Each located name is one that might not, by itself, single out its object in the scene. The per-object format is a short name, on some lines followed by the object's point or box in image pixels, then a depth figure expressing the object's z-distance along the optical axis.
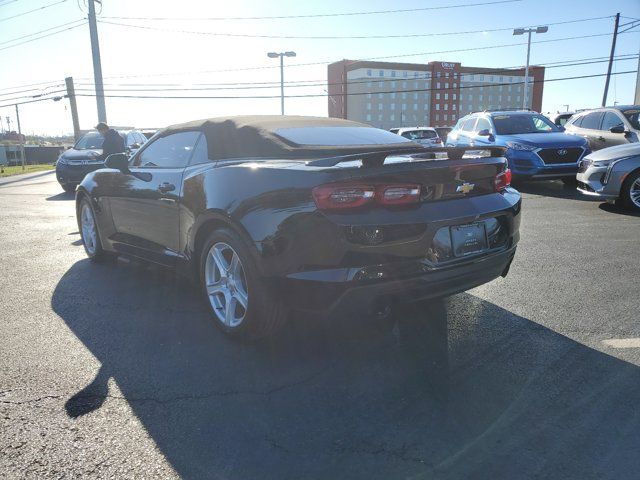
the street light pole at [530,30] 32.12
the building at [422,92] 103.56
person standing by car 9.38
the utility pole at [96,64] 23.84
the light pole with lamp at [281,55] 30.66
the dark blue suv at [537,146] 10.28
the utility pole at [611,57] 37.03
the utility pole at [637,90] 22.45
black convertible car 2.65
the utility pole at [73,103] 36.53
